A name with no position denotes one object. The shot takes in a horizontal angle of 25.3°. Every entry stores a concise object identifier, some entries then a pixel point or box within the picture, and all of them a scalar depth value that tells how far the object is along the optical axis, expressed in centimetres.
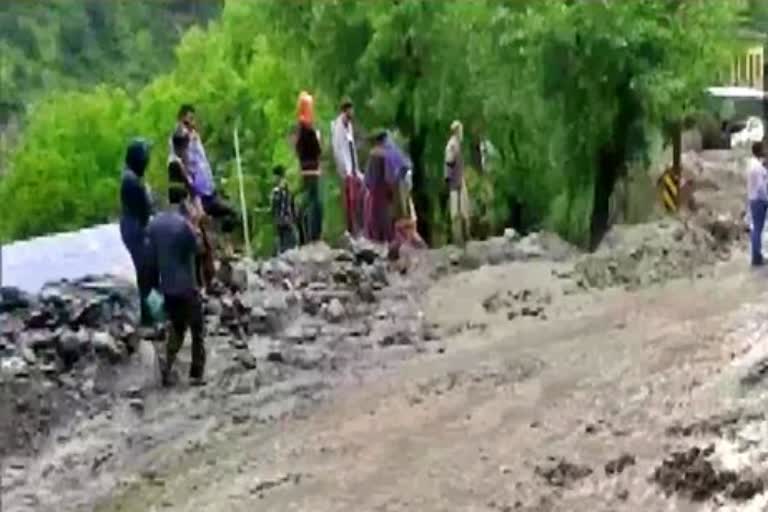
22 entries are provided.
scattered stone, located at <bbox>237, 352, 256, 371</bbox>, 1427
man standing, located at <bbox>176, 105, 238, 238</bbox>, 1521
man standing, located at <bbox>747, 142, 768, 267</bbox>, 1750
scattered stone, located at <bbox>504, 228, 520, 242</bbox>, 2326
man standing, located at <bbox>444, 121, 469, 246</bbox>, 2303
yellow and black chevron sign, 2986
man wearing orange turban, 1869
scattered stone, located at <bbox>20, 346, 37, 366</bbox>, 1408
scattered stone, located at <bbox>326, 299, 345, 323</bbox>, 1650
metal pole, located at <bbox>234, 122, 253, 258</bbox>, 1971
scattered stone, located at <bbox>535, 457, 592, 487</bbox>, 1031
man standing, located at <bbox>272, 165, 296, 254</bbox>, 2052
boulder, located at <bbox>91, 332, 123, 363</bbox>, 1416
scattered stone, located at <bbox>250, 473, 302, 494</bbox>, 1090
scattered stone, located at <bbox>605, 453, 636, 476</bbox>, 1033
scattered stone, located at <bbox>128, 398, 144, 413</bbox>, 1303
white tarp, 1630
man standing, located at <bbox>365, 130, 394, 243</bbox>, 1855
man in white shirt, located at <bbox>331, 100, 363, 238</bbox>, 1917
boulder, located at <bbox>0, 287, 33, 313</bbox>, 1593
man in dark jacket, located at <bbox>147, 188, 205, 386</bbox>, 1234
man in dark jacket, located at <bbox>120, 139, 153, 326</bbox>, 1315
